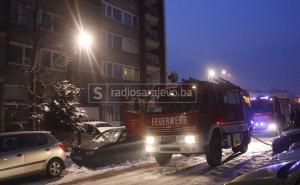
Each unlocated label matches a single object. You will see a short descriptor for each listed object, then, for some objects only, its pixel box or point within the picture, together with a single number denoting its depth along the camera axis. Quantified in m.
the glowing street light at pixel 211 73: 37.81
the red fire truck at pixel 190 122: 14.09
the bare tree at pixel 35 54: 21.02
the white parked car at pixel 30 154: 12.37
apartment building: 26.80
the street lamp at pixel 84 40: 31.10
